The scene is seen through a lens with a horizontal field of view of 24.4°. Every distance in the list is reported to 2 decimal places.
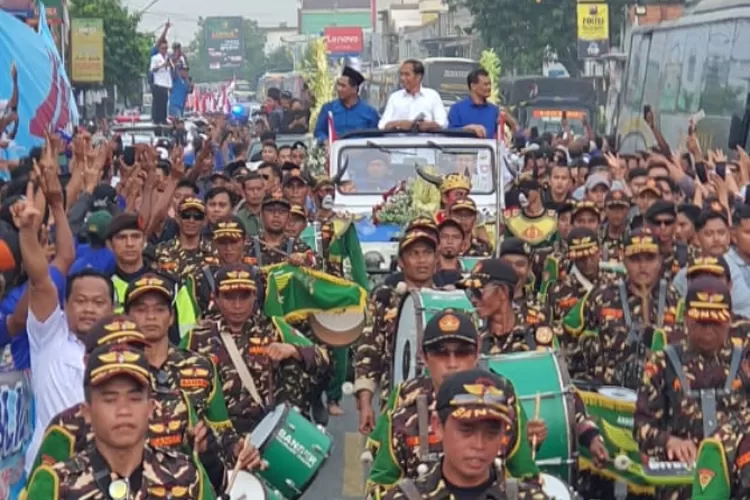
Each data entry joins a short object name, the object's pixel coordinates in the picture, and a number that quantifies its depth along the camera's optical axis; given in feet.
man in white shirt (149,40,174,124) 110.32
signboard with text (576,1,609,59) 166.71
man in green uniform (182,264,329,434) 29.22
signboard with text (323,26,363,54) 347.65
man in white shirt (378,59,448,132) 59.36
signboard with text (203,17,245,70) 515.50
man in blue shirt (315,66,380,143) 60.64
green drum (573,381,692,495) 24.77
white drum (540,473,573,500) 21.76
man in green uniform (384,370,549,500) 16.81
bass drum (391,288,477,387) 26.50
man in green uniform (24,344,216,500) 17.29
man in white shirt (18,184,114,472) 23.36
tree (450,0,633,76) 184.24
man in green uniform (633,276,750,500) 24.60
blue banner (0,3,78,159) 55.52
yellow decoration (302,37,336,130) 87.25
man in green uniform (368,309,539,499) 20.77
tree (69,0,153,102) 178.09
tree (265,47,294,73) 557.33
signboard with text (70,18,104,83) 127.65
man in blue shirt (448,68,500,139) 57.47
